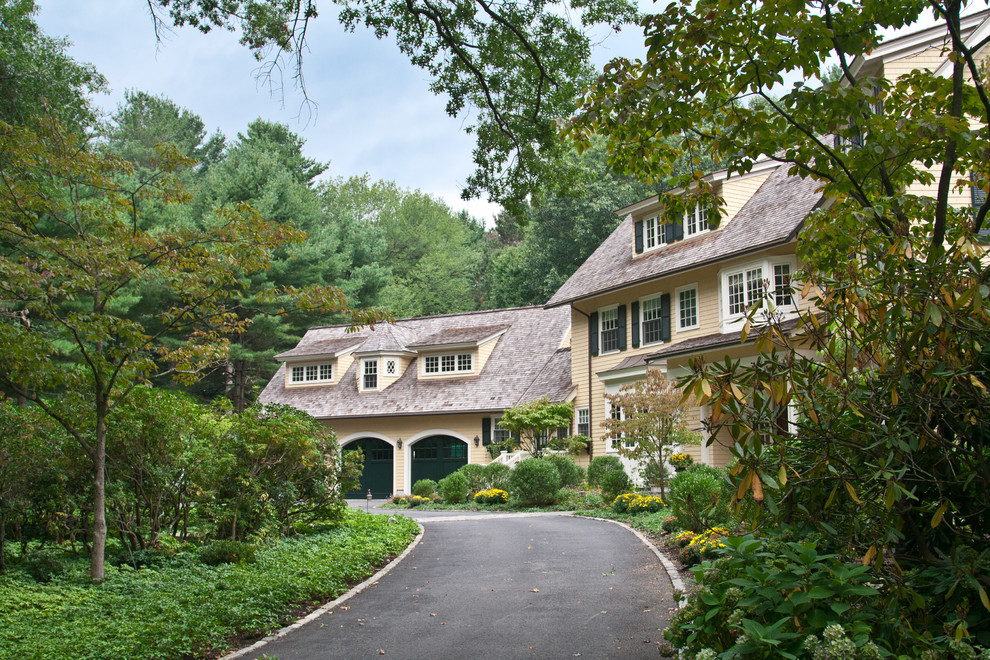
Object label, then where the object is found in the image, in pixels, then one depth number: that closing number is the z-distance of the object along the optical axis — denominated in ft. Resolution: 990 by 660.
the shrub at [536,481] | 70.44
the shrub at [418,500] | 84.48
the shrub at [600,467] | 72.28
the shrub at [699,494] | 36.73
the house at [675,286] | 66.74
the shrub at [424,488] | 87.76
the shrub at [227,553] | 33.60
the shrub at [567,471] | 77.41
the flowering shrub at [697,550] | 30.49
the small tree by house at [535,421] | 84.02
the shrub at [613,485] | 64.85
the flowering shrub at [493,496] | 75.72
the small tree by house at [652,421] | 61.16
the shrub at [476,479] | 81.00
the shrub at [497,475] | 79.92
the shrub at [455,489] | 80.43
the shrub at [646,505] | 56.03
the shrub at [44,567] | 30.09
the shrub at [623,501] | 58.23
